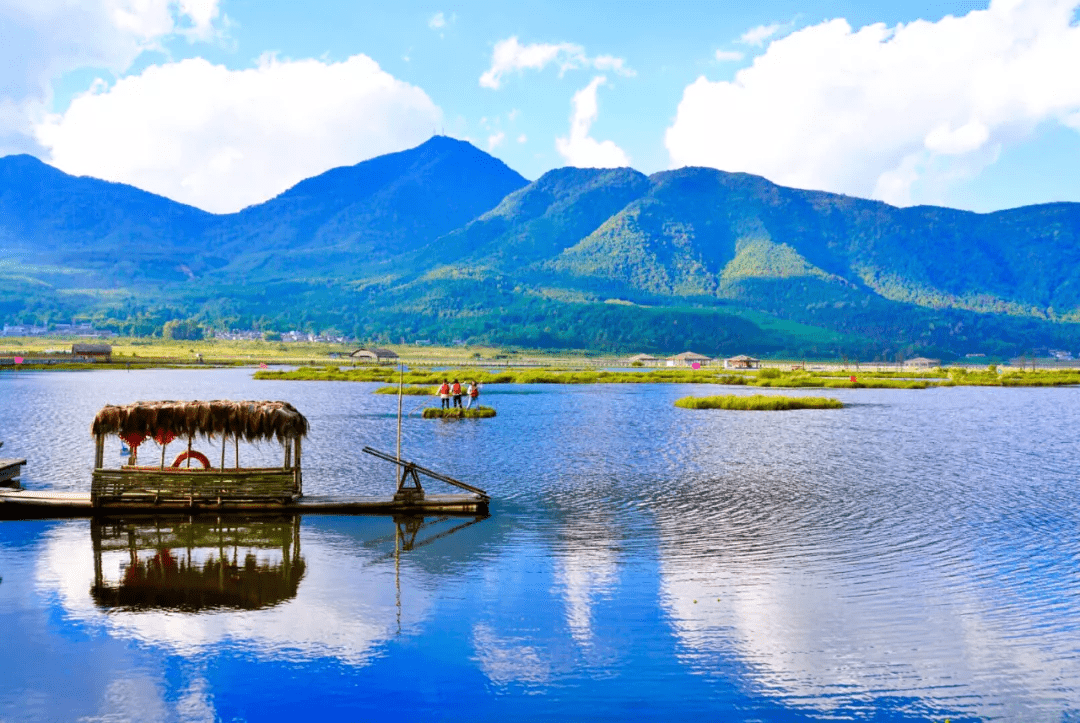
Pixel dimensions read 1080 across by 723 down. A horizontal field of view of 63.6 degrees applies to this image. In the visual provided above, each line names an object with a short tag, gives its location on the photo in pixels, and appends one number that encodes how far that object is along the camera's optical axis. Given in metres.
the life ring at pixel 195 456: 31.71
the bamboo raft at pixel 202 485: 29.95
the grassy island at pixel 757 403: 84.94
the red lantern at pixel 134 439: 30.56
